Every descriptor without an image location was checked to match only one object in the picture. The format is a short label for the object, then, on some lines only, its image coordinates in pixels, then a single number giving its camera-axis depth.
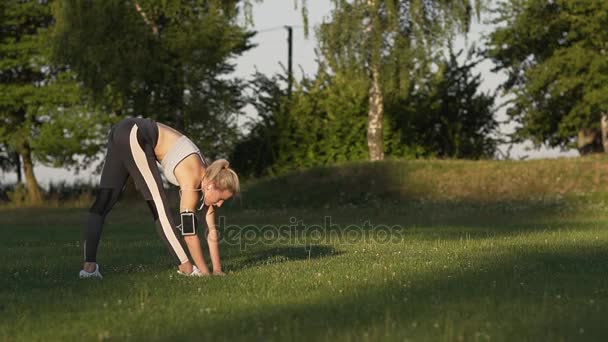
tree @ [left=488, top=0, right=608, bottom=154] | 45.16
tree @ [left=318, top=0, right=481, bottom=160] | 40.19
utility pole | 51.78
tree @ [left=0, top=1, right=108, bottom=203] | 49.24
